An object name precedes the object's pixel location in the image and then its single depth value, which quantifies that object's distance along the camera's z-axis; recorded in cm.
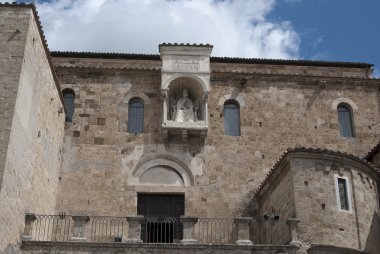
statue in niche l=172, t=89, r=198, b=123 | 2322
